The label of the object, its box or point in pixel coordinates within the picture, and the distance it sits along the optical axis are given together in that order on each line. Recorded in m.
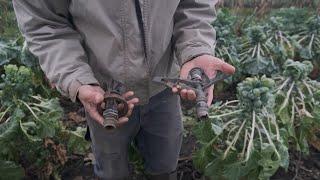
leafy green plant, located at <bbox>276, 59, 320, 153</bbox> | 2.54
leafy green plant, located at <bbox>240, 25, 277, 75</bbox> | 3.25
